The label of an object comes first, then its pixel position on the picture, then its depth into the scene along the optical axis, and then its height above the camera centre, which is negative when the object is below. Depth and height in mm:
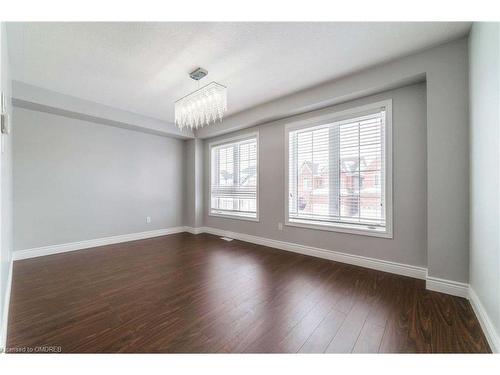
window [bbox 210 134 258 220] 4180 +184
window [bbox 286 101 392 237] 2652 +207
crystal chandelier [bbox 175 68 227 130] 2512 +1107
